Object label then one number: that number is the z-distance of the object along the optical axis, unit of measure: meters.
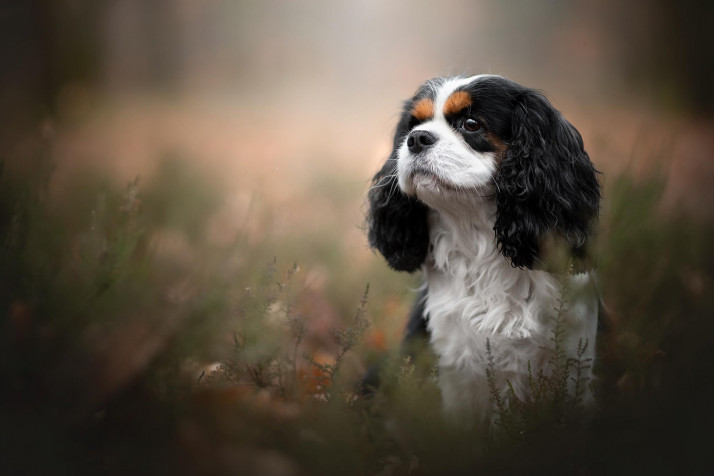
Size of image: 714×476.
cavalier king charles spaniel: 2.82
